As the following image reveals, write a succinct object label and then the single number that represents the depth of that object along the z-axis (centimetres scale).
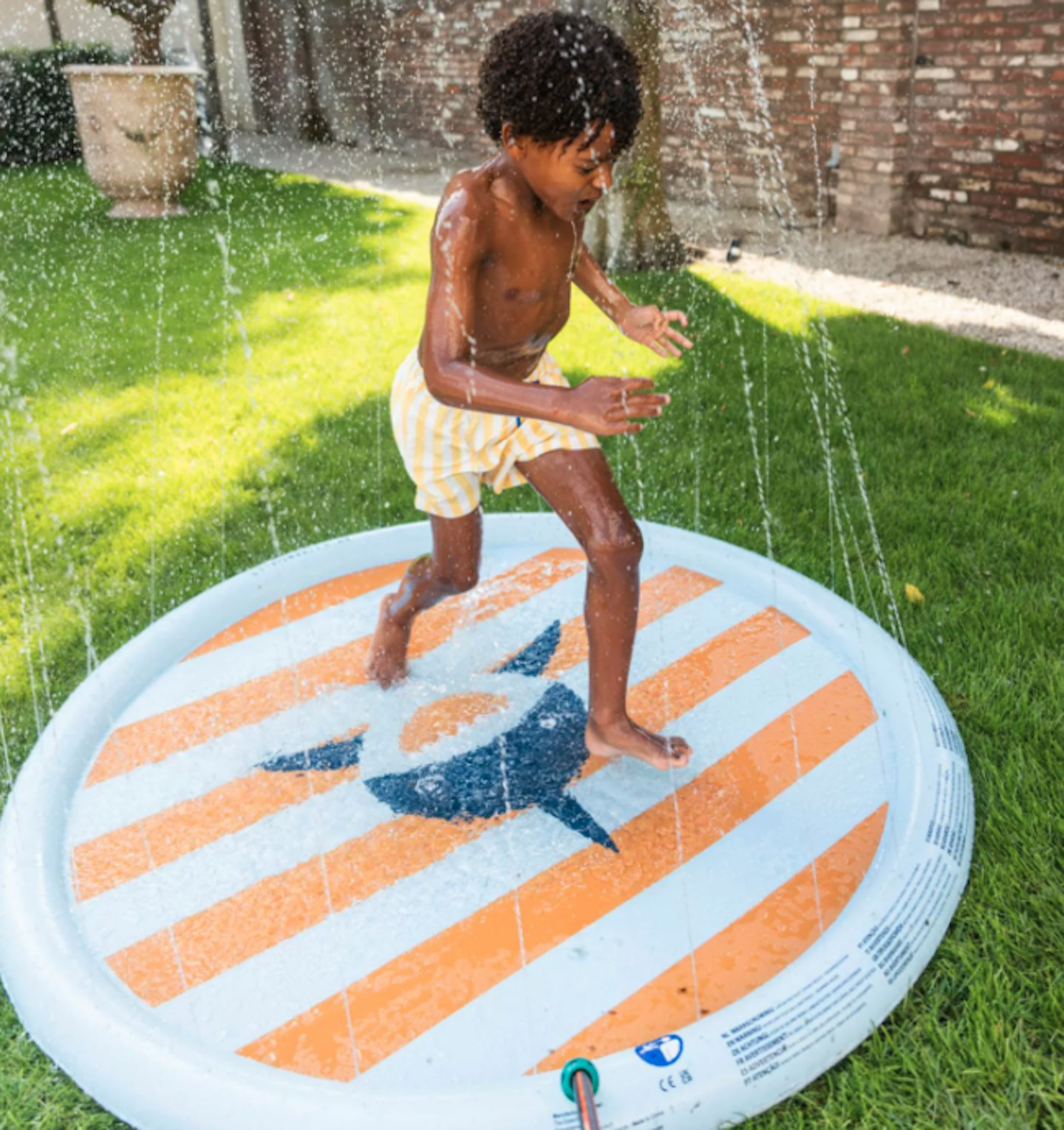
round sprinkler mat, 171
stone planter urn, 847
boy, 178
